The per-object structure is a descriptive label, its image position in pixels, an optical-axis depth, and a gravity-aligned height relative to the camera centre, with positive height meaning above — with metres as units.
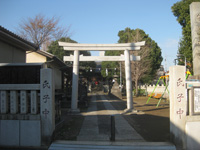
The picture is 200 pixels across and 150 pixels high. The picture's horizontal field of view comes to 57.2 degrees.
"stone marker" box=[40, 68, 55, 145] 5.59 -0.77
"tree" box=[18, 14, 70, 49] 25.34 +6.97
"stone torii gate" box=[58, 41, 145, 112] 11.75 +1.53
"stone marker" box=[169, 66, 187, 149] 5.56 -0.69
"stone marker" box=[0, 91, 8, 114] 5.73 -0.68
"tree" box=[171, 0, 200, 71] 16.31 +5.40
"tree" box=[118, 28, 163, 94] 25.81 +3.35
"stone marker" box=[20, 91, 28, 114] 5.68 -0.69
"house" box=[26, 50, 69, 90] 14.68 +1.47
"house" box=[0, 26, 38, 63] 8.66 +1.92
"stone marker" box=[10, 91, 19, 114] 5.69 -0.68
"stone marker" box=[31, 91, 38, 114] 5.67 -0.72
